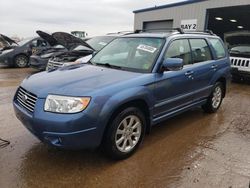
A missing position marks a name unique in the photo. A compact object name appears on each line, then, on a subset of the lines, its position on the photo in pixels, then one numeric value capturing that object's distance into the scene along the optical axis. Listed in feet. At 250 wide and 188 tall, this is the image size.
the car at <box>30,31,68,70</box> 25.58
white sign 38.81
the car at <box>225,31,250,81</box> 23.21
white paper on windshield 10.21
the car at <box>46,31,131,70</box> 19.83
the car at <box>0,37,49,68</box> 30.93
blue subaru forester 7.48
